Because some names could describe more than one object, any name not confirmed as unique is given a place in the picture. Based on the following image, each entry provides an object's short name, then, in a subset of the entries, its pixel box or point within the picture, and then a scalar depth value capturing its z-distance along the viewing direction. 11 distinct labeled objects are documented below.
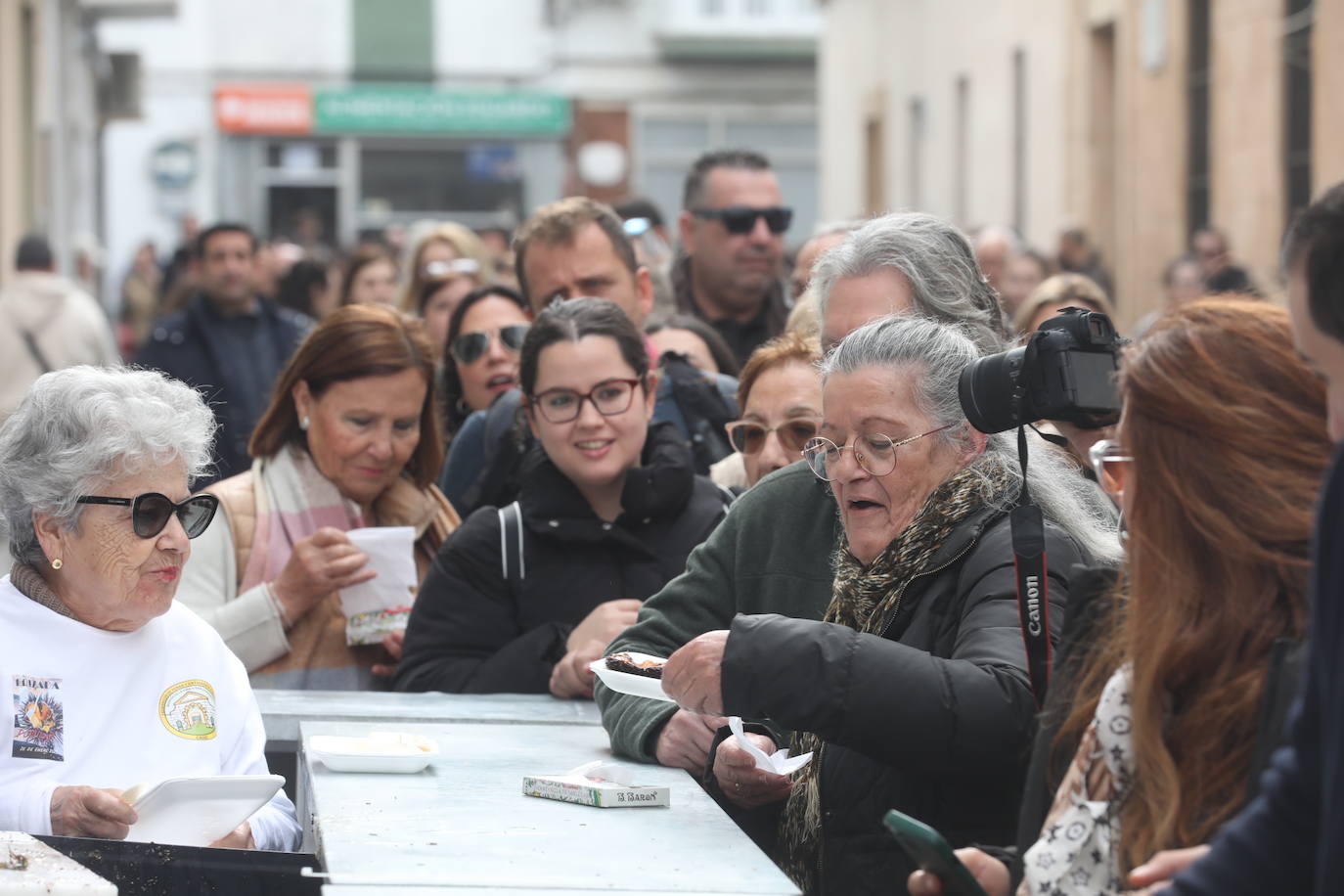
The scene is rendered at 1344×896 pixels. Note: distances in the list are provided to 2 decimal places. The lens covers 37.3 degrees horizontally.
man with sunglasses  7.77
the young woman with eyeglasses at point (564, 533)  5.02
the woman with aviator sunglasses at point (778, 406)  5.36
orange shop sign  36.88
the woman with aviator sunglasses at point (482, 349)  7.11
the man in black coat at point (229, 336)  9.91
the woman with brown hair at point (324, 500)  5.22
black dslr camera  3.23
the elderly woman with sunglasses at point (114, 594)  3.79
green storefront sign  37.47
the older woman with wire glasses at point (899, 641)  3.28
